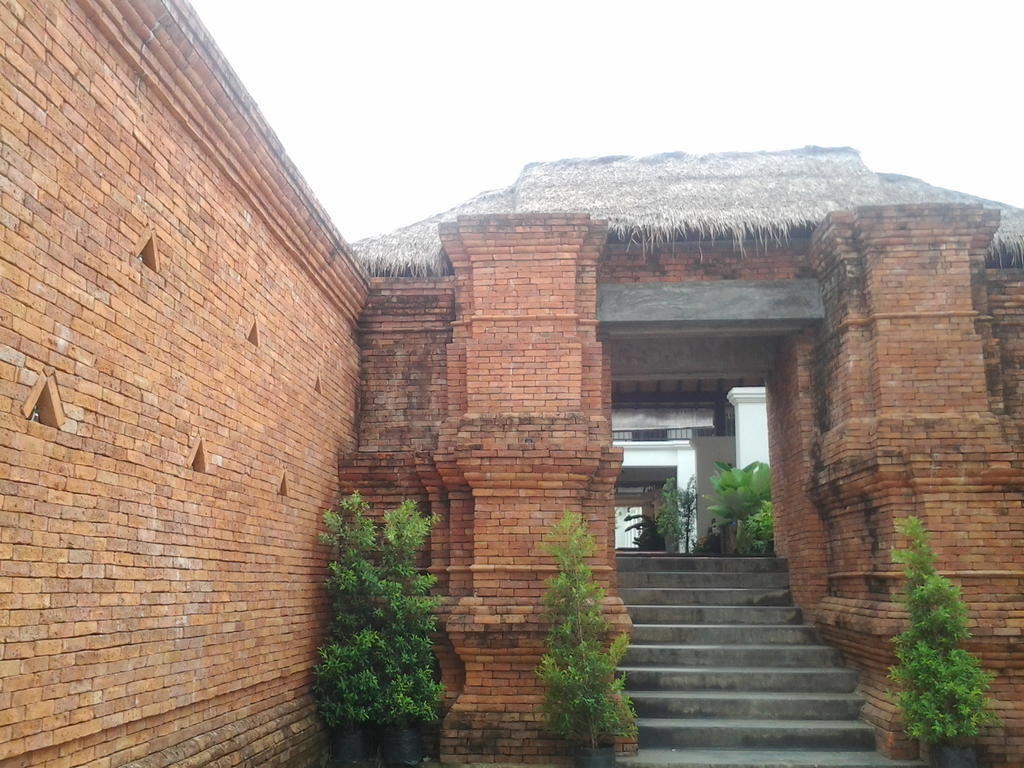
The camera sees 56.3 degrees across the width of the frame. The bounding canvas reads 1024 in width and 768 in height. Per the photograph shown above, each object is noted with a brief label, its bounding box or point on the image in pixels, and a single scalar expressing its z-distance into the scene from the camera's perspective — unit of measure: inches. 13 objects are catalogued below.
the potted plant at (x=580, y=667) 260.8
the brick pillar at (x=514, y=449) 284.5
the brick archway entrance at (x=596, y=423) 284.5
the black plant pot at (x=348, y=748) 272.7
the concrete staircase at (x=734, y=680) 285.3
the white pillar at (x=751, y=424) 626.8
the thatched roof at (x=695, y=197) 335.9
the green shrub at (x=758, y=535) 477.4
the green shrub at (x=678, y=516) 623.2
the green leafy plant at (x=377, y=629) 269.1
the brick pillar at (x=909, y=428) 283.1
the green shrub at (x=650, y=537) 677.9
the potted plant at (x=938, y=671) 255.0
